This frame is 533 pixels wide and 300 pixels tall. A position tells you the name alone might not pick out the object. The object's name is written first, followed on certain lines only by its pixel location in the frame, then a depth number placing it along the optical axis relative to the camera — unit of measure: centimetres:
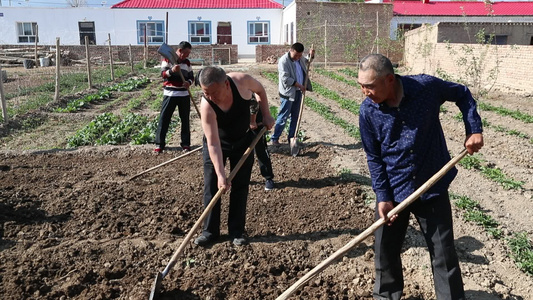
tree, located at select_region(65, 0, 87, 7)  5961
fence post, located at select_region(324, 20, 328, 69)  2220
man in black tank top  378
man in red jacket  724
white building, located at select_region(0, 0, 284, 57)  3203
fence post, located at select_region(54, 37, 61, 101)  1245
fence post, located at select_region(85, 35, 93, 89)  1495
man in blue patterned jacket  280
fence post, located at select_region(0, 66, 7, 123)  949
